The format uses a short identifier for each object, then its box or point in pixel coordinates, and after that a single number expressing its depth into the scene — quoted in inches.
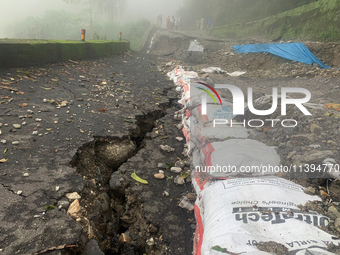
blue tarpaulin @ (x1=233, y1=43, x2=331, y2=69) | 178.9
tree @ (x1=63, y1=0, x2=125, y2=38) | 684.0
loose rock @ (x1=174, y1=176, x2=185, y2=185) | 74.2
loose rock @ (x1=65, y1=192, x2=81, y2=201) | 56.6
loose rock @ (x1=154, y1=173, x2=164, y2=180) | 75.5
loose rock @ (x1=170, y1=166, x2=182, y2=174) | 79.7
